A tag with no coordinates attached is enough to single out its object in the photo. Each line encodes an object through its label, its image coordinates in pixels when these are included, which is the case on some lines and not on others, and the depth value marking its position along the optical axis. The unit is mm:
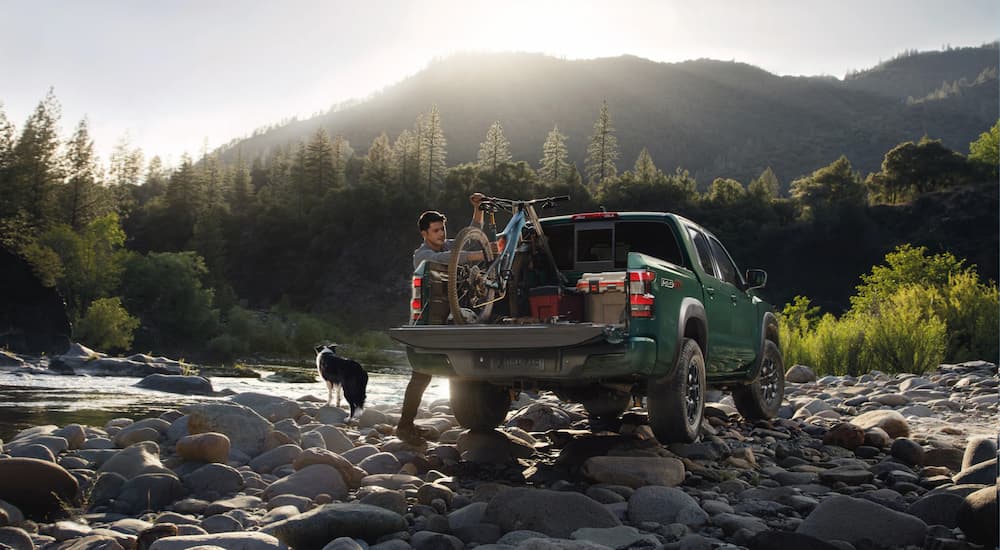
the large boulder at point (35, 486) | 5246
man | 6551
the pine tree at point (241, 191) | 108688
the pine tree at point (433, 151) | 96500
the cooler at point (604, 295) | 6477
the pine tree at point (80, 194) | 57812
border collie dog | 10609
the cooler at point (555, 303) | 6949
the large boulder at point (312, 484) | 5656
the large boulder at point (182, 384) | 18156
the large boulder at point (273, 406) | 10406
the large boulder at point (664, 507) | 4805
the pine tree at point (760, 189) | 85500
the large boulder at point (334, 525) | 4309
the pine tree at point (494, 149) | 93125
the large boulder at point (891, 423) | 7910
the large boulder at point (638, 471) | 5707
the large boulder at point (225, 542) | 3943
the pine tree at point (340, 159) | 104569
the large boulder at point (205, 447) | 6617
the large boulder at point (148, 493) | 5535
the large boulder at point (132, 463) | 6078
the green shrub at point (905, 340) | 14883
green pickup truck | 5637
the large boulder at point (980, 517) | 3859
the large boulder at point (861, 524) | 4168
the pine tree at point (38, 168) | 55656
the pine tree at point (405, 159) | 97438
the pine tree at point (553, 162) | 89562
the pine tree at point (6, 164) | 54444
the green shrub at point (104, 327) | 38531
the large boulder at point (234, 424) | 7523
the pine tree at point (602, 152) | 93938
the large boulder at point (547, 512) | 4539
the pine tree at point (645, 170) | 86562
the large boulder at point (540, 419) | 8820
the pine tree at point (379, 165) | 94069
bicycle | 6422
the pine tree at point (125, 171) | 91750
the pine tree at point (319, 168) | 104562
